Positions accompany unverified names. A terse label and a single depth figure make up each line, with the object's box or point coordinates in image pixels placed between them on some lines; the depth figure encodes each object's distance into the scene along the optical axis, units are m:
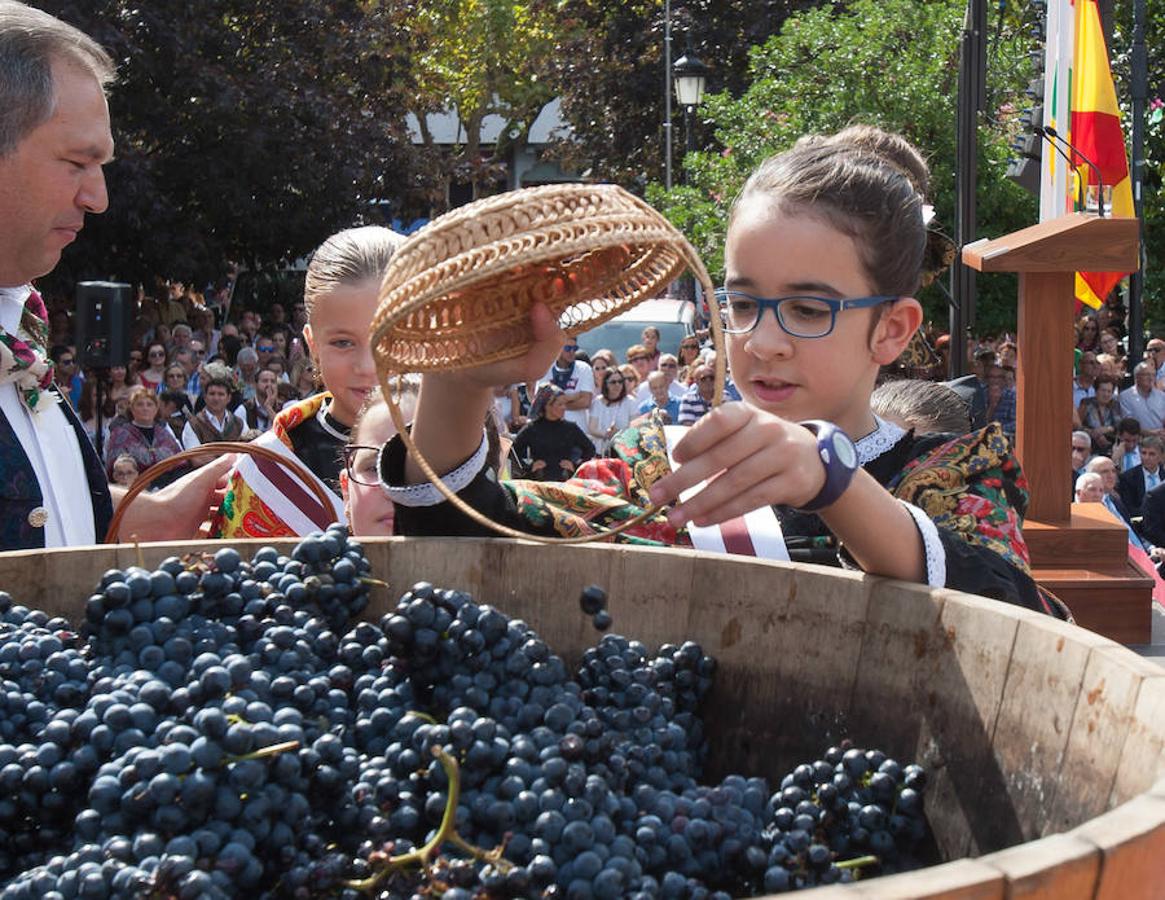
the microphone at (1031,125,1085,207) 6.92
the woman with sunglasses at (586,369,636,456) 12.12
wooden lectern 5.93
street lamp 19.14
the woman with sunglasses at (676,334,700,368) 13.69
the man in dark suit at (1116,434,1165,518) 10.17
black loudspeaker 8.58
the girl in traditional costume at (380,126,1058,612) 1.93
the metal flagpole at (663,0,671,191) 23.02
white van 15.72
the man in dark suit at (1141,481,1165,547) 9.37
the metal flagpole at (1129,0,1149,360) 12.71
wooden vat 1.35
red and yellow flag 7.70
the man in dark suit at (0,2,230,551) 2.74
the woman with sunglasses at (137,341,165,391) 11.67
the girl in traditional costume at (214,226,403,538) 3.01
